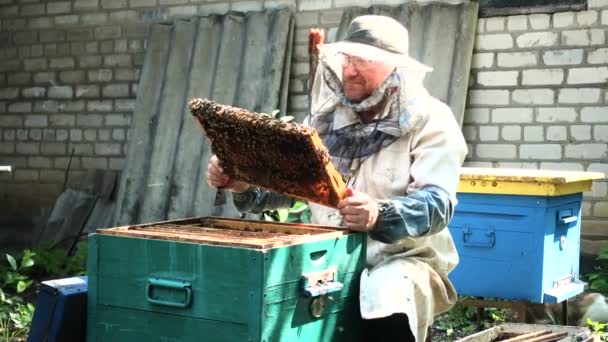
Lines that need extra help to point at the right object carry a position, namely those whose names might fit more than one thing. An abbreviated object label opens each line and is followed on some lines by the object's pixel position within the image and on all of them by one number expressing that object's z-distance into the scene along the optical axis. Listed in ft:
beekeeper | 9.88
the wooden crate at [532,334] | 13.64
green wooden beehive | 8.68
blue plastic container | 10.18
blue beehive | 15.52
